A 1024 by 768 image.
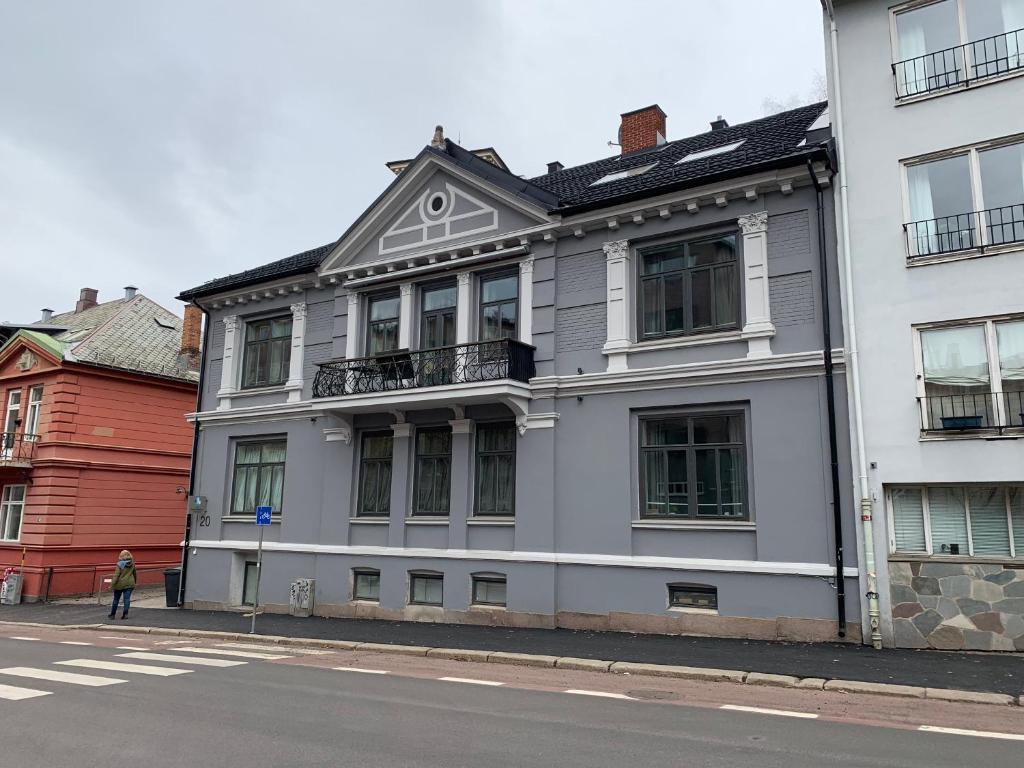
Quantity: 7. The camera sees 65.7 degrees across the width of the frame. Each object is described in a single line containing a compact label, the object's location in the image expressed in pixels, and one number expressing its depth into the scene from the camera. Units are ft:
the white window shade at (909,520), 41.16
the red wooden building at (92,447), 80.43
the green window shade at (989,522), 39.41
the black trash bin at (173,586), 68.95
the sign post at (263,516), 52.31
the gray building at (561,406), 45.01
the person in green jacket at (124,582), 61.11
